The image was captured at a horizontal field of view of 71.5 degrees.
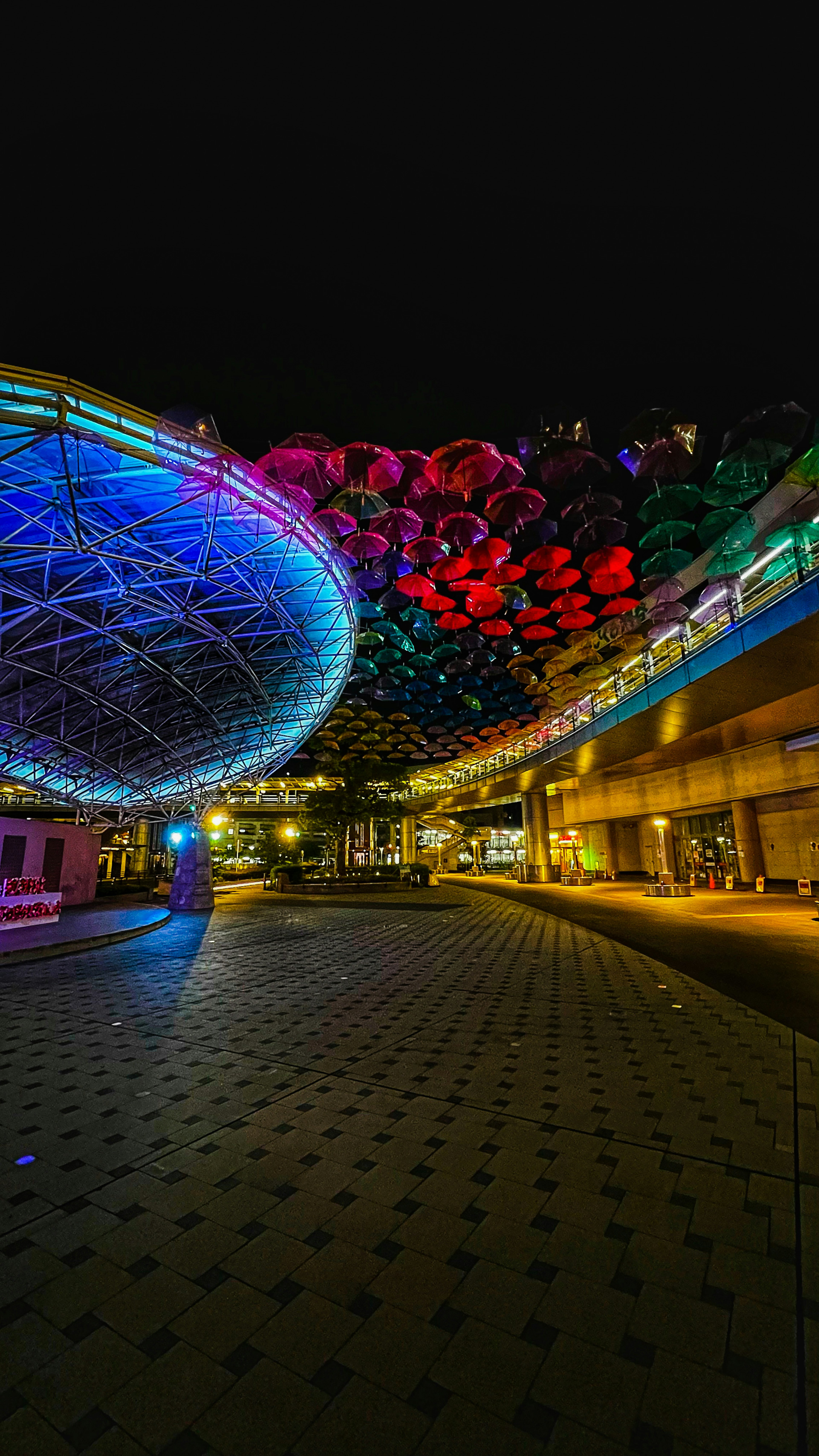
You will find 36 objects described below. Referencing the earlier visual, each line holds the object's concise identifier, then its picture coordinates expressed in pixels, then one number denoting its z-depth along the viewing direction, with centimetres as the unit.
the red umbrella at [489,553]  1467
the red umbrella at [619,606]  1642
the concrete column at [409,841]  6750
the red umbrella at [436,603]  1675
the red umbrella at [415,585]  1565
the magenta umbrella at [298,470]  1102
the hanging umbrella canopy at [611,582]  1532
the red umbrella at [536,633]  1958
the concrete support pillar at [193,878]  2761
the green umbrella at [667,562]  1393
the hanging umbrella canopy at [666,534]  1319
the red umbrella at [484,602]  1683
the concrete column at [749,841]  3259
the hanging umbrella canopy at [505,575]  1487
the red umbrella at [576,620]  1809
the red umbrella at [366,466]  1086
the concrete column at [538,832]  4219
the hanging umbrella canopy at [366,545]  1377
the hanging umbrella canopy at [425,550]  1441
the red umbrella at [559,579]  1505
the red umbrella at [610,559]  1446
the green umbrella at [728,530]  1362
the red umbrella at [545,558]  1455
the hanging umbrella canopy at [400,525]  1307
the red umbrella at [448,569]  1552
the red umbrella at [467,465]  1046
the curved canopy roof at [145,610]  1132
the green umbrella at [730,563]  1434
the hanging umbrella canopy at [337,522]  1294
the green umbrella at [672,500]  1190
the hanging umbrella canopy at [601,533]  1352
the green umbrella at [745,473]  995
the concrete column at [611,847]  4675
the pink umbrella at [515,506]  1188
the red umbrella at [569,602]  1638
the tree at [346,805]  4169
